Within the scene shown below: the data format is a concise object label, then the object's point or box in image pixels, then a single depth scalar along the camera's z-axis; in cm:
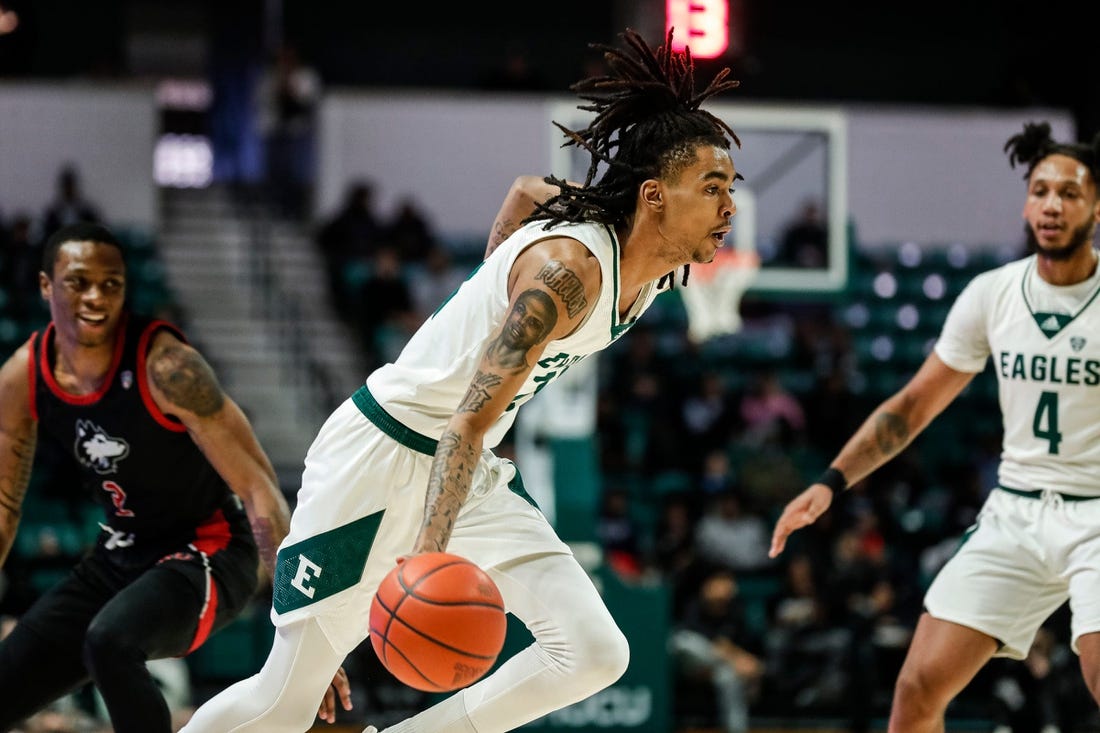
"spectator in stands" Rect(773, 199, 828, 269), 1431
